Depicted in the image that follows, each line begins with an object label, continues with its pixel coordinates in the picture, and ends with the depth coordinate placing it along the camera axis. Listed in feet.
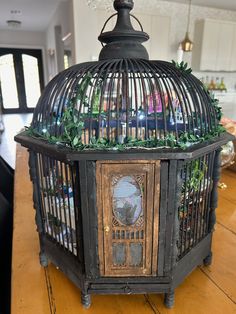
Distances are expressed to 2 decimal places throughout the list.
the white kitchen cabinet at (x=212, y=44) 14.70
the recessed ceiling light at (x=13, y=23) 17.83
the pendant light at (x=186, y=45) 13.02
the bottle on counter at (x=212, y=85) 16.11
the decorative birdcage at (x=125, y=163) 2.09
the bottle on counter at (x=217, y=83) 16.42
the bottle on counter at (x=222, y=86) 16.36
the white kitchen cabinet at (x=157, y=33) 13.24
